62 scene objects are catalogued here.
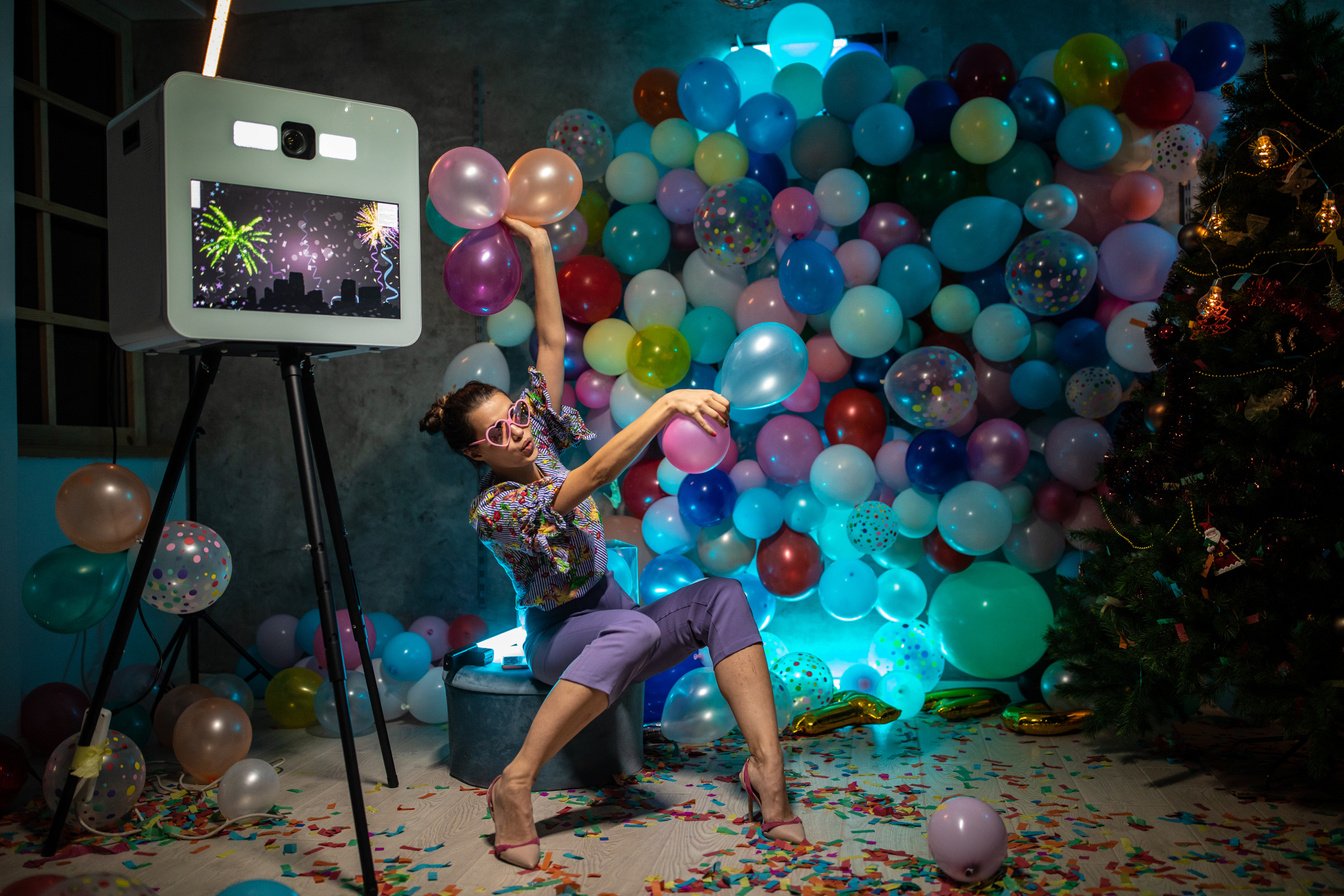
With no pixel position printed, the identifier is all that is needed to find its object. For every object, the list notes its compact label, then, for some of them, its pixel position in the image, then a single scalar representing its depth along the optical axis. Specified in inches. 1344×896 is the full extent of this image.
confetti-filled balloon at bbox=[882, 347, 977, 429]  123.3
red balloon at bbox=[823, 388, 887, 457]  134.2
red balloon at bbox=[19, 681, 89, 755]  111.0
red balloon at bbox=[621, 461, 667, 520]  141.1
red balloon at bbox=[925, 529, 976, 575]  135.0
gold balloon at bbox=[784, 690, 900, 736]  120.8
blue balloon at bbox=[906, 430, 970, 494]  127.4
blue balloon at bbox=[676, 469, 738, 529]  133.7
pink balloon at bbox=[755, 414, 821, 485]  134.5
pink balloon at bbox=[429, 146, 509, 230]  102.5
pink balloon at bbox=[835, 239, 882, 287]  133.2
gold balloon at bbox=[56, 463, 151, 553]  101.0
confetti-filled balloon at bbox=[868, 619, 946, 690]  128.8
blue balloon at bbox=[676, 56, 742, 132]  133.4
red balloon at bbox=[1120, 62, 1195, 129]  123.6
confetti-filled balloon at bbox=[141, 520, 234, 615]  100.3
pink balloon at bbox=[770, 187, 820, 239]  131.3
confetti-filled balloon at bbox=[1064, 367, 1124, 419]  127.7
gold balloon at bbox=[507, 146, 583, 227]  107.6
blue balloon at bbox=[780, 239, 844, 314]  127.0
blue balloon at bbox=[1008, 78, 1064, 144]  128.6
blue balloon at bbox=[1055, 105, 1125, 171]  125.4
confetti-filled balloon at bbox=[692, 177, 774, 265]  128.2
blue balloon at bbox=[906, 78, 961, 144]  129.6
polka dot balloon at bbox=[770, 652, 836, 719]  124.0
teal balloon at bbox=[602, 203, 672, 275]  139.2
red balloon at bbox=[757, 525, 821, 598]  135.0
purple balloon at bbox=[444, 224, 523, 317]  106.1
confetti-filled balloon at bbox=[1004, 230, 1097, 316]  122.5
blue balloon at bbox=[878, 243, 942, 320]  130.9
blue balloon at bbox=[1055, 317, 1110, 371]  130.0
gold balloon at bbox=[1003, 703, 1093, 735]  120.3
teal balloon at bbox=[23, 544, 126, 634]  106.1
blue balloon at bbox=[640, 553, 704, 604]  133.8
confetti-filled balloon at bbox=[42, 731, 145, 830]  91.7
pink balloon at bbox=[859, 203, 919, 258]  133.6
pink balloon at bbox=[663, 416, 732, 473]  101.3
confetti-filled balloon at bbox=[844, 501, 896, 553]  129.2
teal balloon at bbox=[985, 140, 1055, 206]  129.5
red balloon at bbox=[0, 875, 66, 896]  54.3
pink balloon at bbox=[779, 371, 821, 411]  135.3
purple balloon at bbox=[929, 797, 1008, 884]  77.4
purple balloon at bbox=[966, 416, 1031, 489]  128.1
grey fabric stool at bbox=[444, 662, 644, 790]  102.4
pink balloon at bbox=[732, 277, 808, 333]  133.8
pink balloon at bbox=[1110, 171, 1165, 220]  127.1
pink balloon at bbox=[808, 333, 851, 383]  135.0
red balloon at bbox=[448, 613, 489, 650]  146.3
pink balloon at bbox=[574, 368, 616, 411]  140.6
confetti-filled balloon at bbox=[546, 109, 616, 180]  139.4
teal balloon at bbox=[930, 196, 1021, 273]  127.3
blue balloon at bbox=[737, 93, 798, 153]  133.3
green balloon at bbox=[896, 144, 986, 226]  131.4
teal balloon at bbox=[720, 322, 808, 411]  106.9
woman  86.7
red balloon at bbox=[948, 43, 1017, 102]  130.0
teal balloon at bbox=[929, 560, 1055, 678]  128.2
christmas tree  93.1
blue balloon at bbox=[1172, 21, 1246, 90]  125.0
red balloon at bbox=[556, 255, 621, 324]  138.3
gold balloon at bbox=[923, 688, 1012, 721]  128.0
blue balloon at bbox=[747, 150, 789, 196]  136.7
